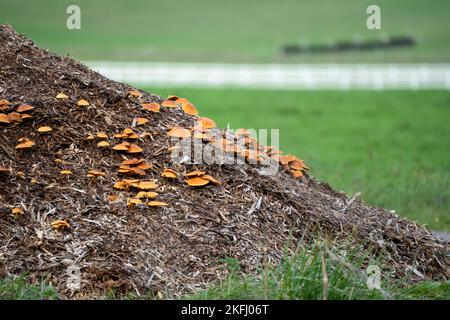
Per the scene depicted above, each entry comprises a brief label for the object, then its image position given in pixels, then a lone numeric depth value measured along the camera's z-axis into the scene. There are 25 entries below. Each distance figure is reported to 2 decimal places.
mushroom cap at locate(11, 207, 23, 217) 5.91
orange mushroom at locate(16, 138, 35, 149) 6.32
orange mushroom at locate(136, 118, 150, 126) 6.79
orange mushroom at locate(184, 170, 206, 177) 6.33
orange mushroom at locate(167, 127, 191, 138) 6.68
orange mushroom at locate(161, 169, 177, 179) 6.31
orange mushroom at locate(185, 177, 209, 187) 6.29
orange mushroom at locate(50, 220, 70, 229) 5.85
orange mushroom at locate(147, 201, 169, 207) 6.00
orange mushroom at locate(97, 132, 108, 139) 6.52
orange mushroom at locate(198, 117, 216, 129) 7.05
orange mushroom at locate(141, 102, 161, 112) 6.99
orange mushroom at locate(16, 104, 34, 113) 6.55
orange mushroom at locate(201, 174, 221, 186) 6.34
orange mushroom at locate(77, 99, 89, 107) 6.77
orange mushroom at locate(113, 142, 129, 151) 6.44
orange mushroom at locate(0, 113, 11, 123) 6.45
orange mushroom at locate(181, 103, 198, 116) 7.24
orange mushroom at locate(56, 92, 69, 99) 6.77
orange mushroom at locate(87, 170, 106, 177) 6.25
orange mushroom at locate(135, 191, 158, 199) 6.12
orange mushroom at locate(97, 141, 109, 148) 6.46
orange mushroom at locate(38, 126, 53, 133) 6.43
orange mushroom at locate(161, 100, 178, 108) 7.24
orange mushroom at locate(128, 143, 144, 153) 6.51
